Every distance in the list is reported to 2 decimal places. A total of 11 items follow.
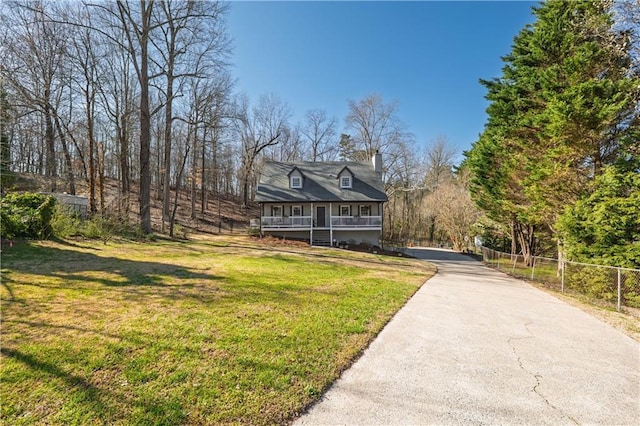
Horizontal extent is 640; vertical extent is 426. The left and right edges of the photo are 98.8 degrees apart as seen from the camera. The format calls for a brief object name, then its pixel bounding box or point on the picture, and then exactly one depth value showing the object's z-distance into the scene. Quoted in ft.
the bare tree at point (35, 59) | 45.27
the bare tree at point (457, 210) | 85.97
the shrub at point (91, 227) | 33.60
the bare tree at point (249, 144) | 108.61
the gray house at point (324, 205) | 71.05
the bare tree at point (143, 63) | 46.52
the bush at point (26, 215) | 28.63
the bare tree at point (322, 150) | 125.08
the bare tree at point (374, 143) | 106.73
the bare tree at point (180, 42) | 49.24
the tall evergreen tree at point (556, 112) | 29.86
